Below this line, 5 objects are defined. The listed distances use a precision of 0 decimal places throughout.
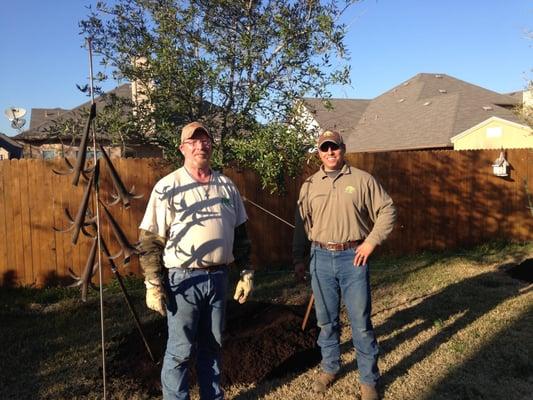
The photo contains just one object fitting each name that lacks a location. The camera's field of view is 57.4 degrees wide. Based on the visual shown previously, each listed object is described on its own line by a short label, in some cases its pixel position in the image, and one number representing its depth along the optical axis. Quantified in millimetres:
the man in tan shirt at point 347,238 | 3600
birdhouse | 9812
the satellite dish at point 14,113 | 9700
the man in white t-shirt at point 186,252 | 3000
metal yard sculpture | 2785
